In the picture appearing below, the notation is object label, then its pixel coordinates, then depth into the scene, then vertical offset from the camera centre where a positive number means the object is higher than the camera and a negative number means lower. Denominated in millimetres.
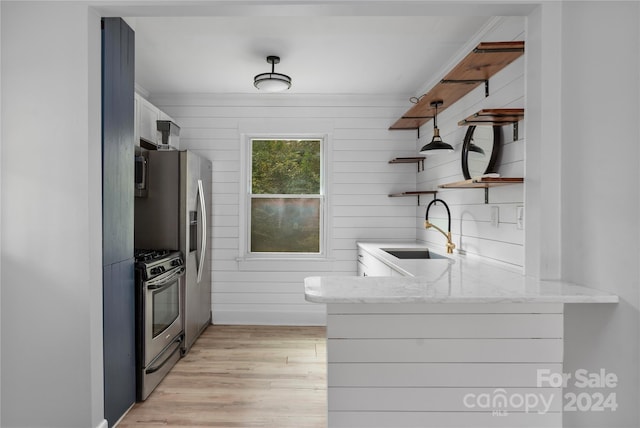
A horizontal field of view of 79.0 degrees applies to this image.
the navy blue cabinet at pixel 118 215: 2100 -28
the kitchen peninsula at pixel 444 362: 1515 -589
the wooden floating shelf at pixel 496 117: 2113 +546
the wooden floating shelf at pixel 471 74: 2111 +907
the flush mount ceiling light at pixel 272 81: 3293 +1117
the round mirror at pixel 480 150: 2479 +428
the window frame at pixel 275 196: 4285 +168
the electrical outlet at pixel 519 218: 2248 -32
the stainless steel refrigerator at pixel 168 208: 3287 +22
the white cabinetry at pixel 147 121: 3102 +757
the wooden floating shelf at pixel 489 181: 2107 +177
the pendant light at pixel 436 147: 2812 +474
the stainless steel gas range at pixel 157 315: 2533 -758
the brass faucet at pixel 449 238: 3088 -212
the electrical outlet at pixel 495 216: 2525 -24
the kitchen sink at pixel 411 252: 3623 -379
